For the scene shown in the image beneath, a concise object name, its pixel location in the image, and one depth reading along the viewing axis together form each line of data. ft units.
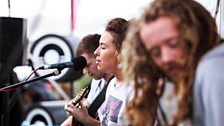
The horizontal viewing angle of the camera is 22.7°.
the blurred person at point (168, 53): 4.95
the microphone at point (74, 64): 7.22
